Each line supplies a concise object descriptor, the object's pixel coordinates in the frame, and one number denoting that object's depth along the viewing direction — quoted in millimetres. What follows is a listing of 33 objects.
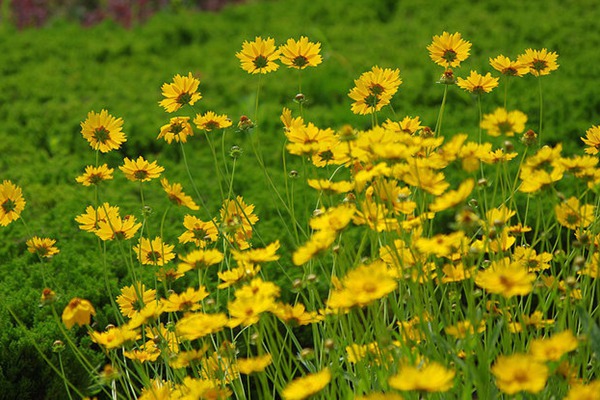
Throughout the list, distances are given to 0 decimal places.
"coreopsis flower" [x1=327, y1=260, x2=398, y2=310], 2862
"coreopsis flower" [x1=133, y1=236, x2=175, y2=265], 4126
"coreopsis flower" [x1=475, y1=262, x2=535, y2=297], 2838
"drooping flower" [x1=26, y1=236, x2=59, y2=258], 4047
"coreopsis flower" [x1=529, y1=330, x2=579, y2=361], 2867
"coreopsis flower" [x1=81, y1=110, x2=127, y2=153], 4035
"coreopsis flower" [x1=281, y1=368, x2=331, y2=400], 2867
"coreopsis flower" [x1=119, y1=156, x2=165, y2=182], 4102
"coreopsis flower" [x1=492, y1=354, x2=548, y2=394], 2689
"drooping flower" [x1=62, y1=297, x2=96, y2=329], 3354
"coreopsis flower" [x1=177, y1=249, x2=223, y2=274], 3562
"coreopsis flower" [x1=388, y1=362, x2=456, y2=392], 2666
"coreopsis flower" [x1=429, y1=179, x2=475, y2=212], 3016
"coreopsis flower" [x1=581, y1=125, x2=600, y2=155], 4043
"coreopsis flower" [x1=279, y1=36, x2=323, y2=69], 4270
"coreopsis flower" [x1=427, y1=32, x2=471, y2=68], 4352
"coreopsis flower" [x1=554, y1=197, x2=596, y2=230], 3658
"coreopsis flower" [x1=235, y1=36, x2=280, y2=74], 4230
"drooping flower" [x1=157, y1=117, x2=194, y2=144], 4125
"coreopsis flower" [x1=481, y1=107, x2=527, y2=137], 3381
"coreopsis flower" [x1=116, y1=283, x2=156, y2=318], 4066
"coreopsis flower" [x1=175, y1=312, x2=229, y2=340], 3174
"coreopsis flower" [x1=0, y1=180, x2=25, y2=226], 3939
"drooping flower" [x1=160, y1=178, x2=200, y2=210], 4008
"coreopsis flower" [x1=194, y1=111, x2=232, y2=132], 4131
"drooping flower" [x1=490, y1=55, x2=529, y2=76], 4289
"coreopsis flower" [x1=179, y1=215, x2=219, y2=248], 4164
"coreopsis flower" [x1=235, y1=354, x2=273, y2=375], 3182
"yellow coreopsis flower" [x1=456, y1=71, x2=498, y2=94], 4184
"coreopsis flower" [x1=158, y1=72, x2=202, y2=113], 4078
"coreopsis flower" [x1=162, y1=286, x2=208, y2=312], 3578
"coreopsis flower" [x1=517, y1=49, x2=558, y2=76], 4230
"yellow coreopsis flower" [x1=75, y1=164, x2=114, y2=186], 4041
